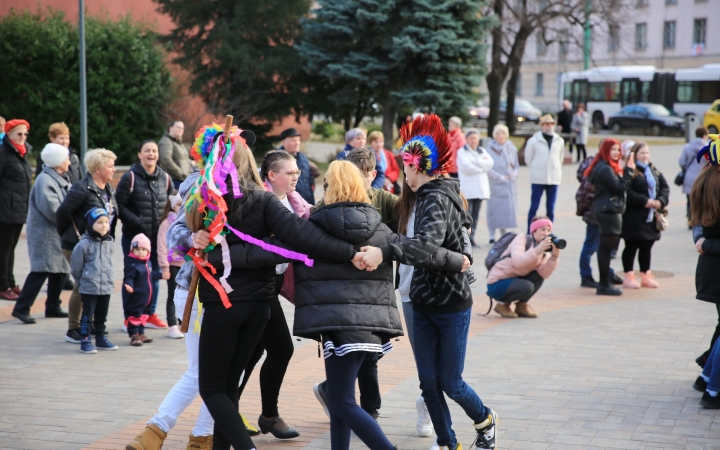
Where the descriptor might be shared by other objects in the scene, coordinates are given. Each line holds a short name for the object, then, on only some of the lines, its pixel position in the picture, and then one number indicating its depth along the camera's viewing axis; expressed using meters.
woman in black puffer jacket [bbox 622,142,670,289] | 9.85
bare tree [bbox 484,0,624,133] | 29.20
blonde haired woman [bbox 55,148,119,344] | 7.55
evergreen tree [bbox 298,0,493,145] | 22.30
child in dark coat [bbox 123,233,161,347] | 7.57
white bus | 43.88
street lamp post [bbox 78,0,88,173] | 13.37
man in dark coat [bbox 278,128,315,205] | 9.25
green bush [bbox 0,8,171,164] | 18.97
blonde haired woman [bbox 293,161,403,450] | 4.25
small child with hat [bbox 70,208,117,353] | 7.25
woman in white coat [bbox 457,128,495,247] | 12.98
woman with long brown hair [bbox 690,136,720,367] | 5.87
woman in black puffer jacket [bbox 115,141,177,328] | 8.02
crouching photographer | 8.32
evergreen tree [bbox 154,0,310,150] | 23.28
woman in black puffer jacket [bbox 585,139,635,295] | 9.71
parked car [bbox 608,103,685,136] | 40.41
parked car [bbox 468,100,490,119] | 47.82
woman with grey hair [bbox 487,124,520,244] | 13.50
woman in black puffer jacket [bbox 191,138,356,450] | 4.24
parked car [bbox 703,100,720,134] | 34.59
